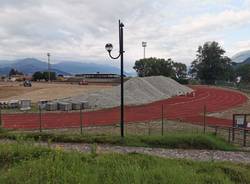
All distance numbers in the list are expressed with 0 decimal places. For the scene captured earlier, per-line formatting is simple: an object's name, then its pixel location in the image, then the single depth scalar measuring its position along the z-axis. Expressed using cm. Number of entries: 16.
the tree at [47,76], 6881
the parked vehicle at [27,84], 4624
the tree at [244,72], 6939
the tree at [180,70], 7429
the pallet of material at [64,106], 2168
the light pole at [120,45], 905
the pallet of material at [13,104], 2275
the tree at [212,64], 6323
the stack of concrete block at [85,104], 2283
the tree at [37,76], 6878
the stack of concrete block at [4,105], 2255
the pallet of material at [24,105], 2182
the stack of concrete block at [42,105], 2193
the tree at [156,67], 5950
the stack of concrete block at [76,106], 2220
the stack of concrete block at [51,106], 2168
